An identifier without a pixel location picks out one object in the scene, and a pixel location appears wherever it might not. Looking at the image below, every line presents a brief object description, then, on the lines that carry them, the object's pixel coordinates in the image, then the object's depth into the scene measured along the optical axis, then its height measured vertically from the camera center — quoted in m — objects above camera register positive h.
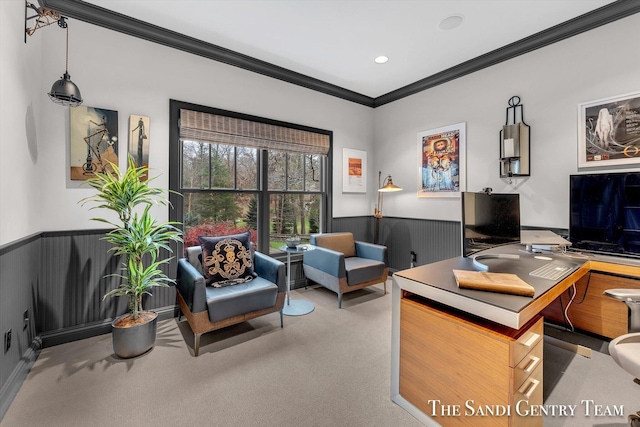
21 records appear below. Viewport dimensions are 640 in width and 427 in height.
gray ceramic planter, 2.16 -1.00
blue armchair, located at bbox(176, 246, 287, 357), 2.25 -0.72
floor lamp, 4.59 +0.11
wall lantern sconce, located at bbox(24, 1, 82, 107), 1.92 +0.92
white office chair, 1.27 -0.65
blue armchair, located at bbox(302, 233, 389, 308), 3.25 -0.64
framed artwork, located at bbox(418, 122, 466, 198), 3.66 +0.73
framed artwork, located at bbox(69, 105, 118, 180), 2.44 +0.67
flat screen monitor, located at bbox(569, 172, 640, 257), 2.29 +0.00
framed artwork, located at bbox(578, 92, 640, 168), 2.44 +0.75
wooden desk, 1.22 -0.69
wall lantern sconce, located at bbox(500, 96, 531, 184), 3.02 +0.76
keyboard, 1.62 -0.36
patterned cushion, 2.65 -0.47
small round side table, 3.07 -1.09
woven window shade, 3.02 +0.99
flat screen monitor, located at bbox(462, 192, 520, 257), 1.85 -0.06
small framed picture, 4.43 +0.70
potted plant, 2.18 -0.31
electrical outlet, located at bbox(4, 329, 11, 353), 1.72 -0.80
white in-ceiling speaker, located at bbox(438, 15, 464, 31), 2.62 +1.87
